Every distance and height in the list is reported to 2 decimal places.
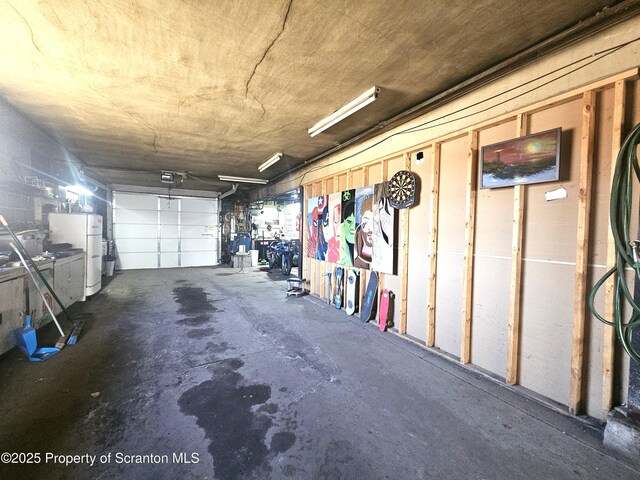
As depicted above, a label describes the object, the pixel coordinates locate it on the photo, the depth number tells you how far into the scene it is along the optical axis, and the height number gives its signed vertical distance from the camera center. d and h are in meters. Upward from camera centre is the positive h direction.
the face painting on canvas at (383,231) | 3.82 +0.08
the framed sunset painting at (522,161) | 2.16 +0.70
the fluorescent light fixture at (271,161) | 5.53 +1.62
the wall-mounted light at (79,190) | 5.75 +0.93
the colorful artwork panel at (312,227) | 5.79 +0.17
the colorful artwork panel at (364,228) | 4.21 +0.13
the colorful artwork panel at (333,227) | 5.01 +0.16
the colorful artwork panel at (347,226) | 4.61 +0.16
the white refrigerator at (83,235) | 5.01 -0.11
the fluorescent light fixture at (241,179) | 7.84 +1.63
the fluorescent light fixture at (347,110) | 2.88 +1.54
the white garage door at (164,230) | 9.38 +0.03
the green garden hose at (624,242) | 1.72 +0.00
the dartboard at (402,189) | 3.48 +0.64
